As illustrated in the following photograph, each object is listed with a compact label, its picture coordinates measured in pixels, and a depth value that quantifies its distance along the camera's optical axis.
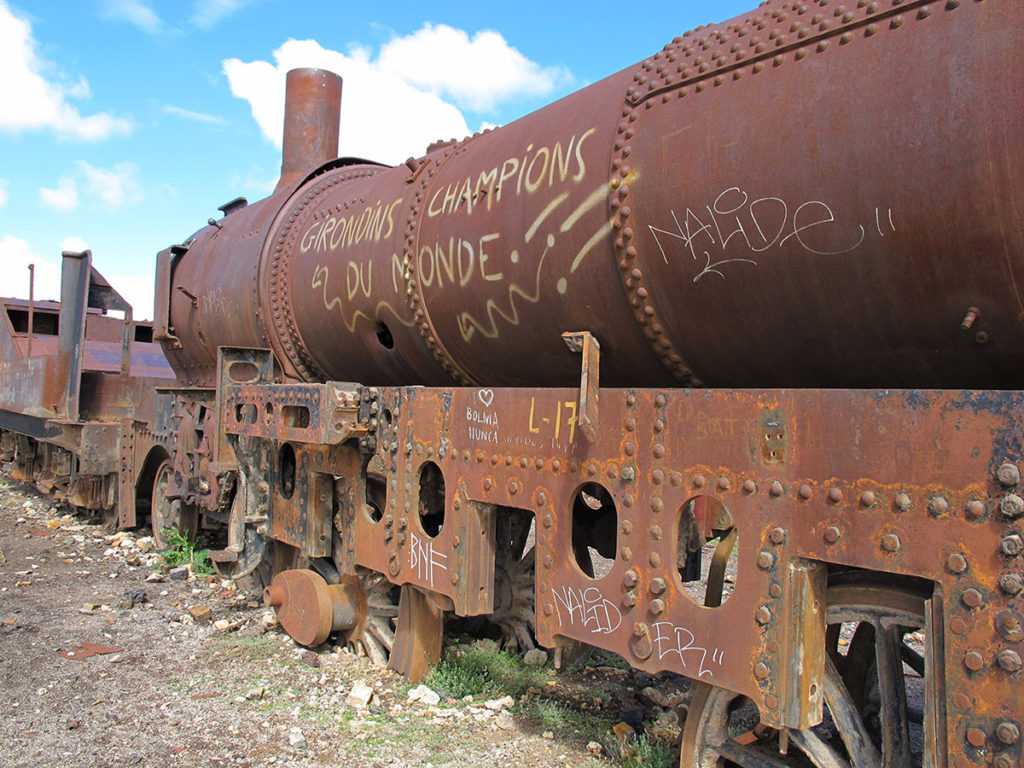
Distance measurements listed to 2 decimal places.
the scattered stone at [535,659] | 4.70
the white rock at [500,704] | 3.97
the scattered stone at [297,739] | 3.51
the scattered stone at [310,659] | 4.56
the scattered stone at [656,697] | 4.24
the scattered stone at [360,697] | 3.96
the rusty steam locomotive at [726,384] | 1.98
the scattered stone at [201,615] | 5.41
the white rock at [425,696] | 4.02
